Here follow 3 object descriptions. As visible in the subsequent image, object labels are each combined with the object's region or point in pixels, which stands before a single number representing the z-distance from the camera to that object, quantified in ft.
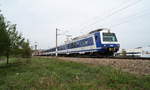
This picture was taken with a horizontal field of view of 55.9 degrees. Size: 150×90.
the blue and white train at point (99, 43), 51.78
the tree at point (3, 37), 36.00
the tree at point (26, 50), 47.73
